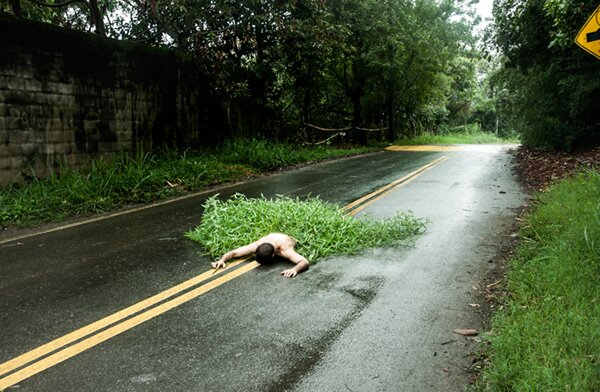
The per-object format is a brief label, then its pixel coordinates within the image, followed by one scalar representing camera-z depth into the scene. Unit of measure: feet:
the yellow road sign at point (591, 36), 17.60
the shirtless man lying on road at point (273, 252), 15.71
